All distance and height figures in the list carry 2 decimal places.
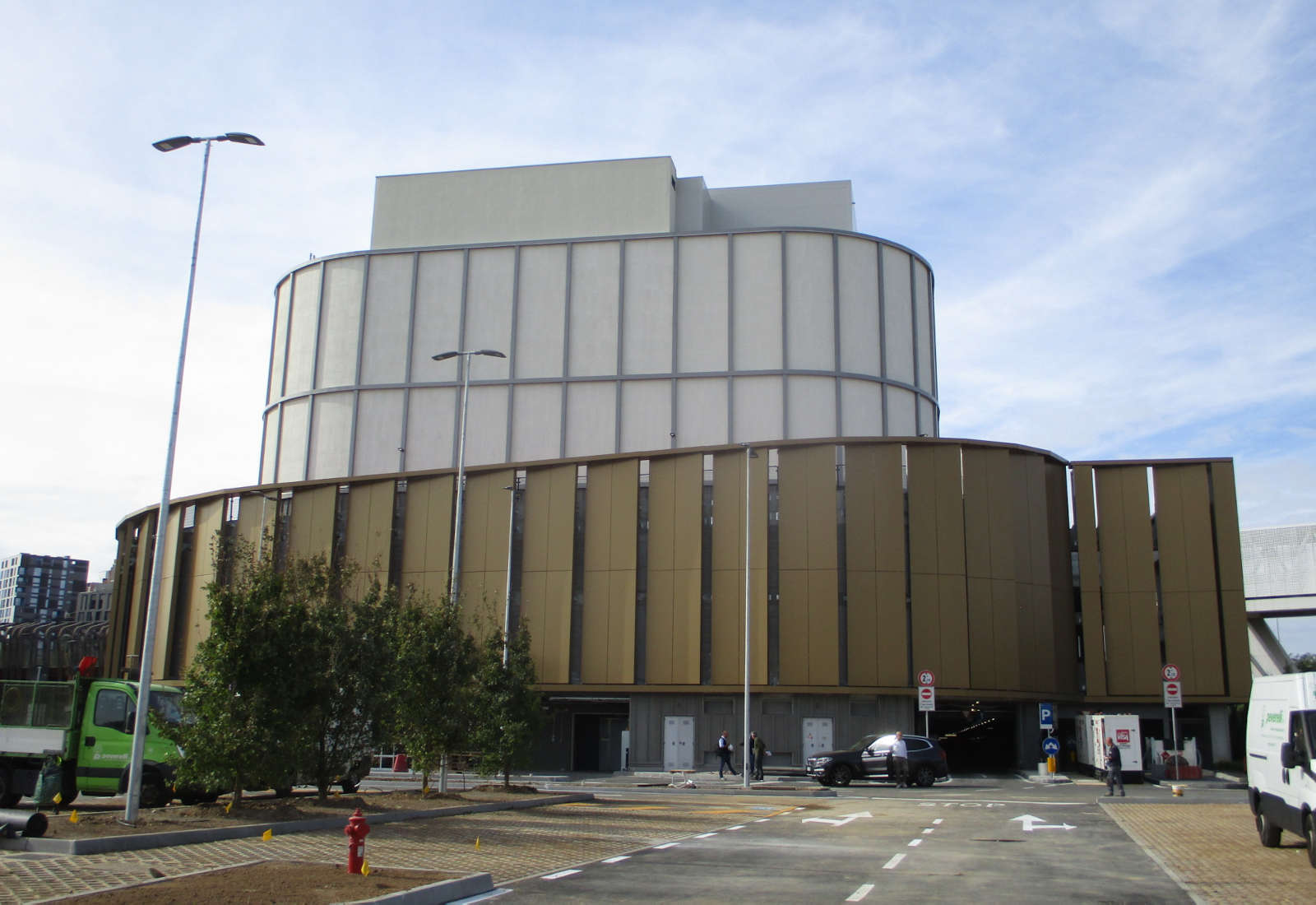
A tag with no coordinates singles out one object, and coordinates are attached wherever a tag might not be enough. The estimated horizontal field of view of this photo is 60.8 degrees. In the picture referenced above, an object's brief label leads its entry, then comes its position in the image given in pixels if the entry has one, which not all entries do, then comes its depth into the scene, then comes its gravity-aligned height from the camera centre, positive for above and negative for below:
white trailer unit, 36.72 -1.38
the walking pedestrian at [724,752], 39.38 -2.25
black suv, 35.47 -2.29
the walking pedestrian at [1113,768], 31.02 -2.01
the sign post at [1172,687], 34.50 +0.27
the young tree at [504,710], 27.69 -0.70
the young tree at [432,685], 26.22 -0.10
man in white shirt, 35.28 -2.33
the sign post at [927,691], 36.81 -0.01
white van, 14.64 -0.80
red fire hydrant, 12.57 -1.77
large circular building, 42.47 +5.50
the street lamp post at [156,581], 17.80 +1.65
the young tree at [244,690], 19.19 -0.23
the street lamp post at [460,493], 32.69 +5.79
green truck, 20.62 -1.24
